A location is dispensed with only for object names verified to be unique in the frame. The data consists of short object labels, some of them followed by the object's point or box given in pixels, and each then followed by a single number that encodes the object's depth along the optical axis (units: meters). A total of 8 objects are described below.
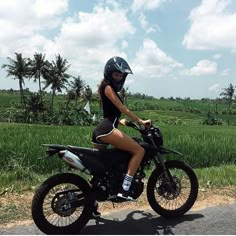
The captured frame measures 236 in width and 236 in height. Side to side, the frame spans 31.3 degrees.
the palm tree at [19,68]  67.44
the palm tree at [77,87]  75.56
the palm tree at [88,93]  69.24
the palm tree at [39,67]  68.06
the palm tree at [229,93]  103.81
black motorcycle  4.89
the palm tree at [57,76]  68.12
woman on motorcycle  5.09
